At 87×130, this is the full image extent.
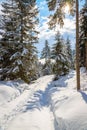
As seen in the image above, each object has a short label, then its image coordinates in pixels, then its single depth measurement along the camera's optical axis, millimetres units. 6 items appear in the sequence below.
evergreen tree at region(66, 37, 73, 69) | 29340
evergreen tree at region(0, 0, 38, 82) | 11316
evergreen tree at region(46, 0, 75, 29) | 7676
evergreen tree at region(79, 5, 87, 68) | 15264
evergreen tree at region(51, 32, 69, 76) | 20126
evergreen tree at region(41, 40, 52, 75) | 28710
